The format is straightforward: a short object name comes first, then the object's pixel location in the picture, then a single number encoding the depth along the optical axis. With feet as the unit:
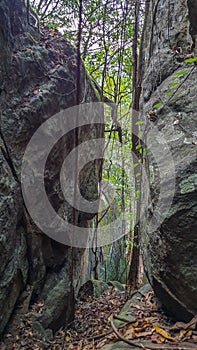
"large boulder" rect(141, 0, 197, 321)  8.01
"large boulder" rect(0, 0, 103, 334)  12.10
